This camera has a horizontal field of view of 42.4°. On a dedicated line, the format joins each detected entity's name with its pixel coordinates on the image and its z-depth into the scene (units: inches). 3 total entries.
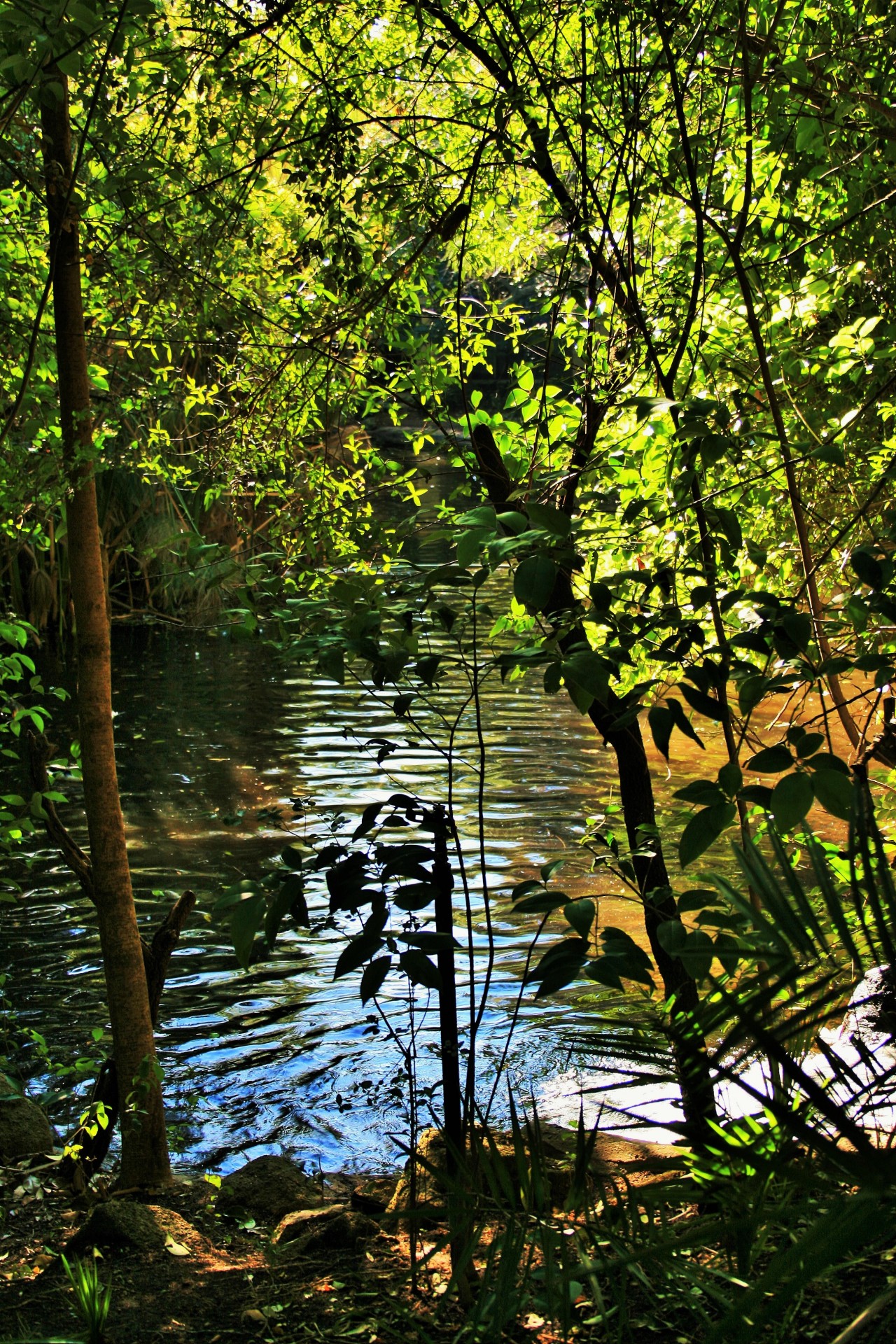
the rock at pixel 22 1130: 153.1
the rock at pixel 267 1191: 144.5
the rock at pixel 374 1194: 136.2
